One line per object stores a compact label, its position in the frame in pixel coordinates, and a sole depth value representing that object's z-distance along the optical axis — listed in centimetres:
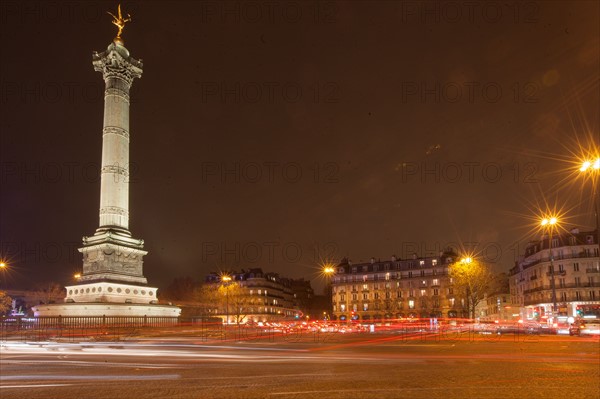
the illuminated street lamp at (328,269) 4714
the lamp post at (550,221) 3600
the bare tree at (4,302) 5969
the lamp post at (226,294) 7447
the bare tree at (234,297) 7881
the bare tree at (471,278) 5744
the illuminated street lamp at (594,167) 1817
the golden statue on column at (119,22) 5269
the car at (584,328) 3528
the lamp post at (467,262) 5559
